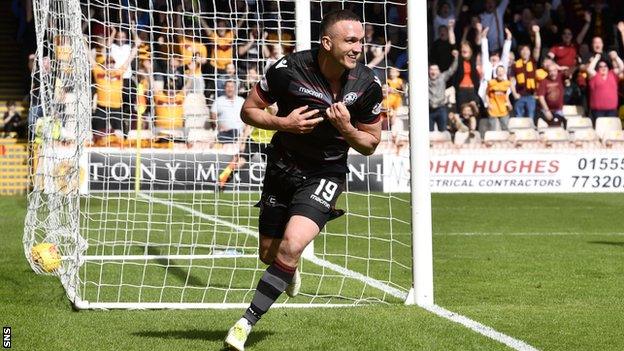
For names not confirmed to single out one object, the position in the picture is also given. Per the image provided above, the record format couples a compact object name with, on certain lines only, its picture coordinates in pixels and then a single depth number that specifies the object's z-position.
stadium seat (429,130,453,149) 25.95
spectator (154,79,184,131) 14.52
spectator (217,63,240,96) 13.20
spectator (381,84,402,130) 20.93
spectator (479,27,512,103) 27.33
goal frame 9.16
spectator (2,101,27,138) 26.66
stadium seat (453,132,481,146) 26.53
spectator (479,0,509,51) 28.31
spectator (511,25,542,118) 27.56
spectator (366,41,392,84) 21.83
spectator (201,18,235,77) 12.46
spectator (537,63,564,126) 27.58
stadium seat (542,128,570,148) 26.30
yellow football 10.41
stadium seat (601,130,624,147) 25.95
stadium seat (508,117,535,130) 27.23
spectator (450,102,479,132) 26.72
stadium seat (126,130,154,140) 16.01
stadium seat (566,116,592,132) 27.53
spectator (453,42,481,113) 26.67
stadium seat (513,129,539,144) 26.59
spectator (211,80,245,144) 15.15
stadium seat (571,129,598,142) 26.80
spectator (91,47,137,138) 14.06
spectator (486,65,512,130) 27.00
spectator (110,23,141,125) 14.00
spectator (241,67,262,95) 13.56
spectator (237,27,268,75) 12.75
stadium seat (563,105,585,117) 28.17
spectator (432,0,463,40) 27.55
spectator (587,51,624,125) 27.50
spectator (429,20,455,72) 26.62
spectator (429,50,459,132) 26.04
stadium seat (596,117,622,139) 27.14
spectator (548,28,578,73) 28.48
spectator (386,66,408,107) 18.48
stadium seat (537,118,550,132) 27.33
